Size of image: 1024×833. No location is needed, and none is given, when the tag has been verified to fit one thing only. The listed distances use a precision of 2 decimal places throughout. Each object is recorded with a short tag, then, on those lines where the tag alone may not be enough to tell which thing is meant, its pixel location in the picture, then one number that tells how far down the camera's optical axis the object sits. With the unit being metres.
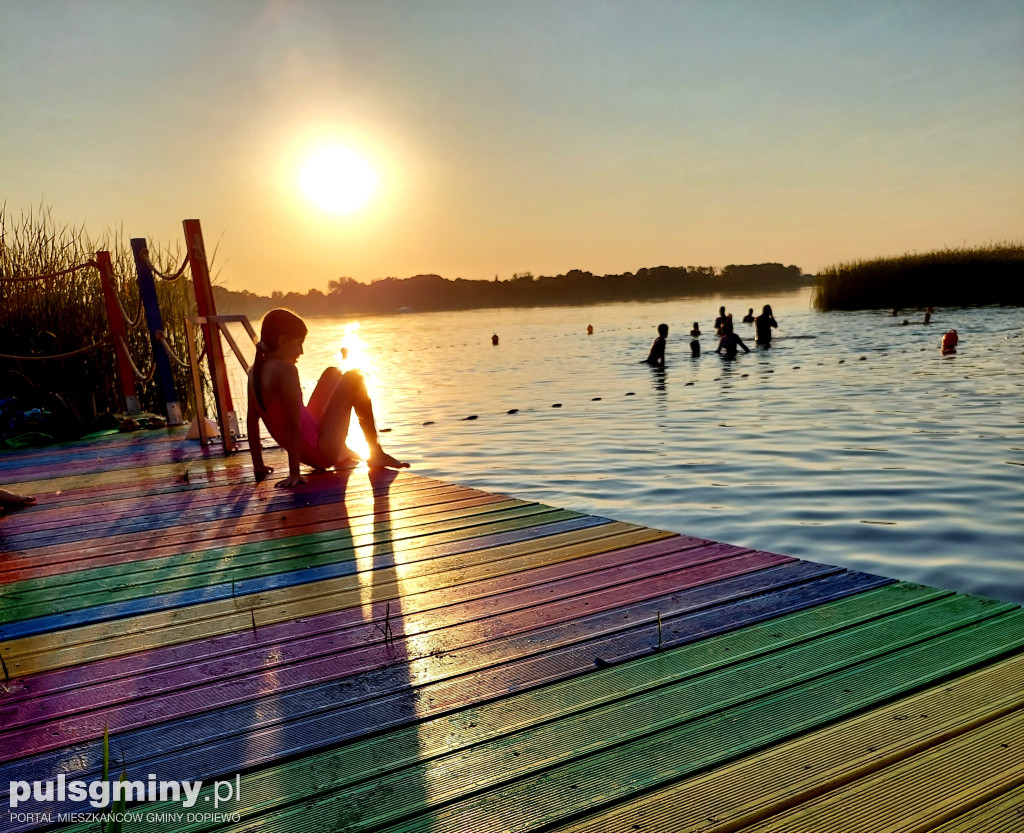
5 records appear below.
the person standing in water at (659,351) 20.00
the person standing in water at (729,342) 21.61
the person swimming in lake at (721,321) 22.70
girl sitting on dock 5.45
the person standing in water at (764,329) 23.62
